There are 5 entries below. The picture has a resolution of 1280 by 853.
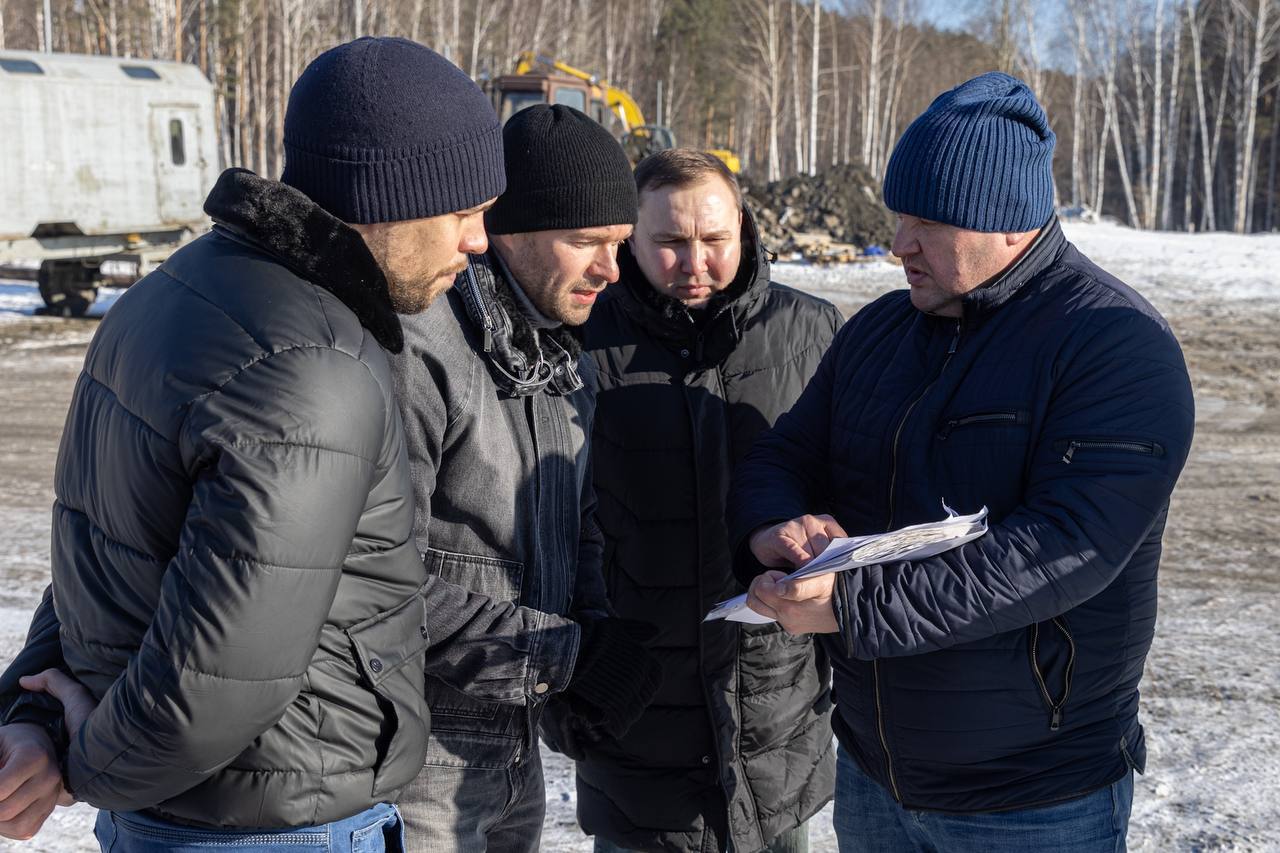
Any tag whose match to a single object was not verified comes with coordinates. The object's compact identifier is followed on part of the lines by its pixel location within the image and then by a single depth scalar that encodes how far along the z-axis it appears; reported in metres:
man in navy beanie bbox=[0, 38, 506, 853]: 1.25
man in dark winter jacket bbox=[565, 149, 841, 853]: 2.51
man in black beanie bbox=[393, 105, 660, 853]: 1.88
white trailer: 13.14
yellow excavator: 20.05
